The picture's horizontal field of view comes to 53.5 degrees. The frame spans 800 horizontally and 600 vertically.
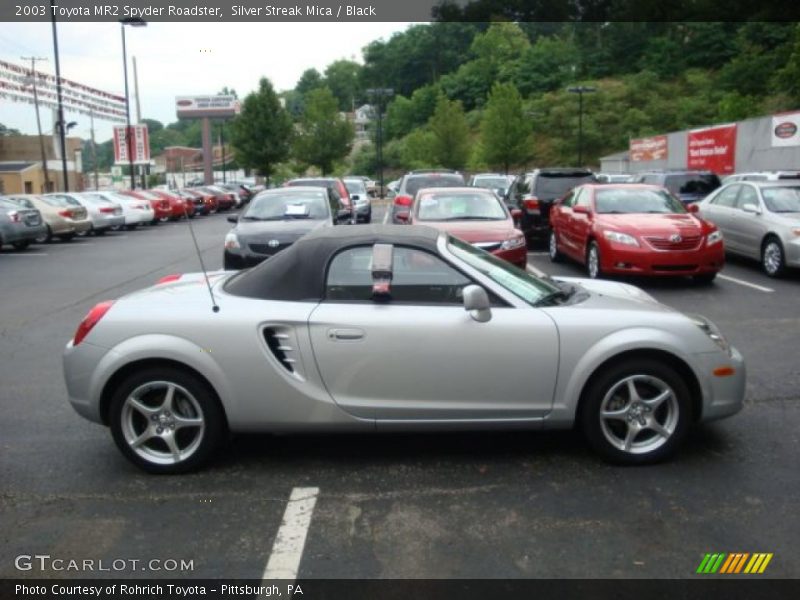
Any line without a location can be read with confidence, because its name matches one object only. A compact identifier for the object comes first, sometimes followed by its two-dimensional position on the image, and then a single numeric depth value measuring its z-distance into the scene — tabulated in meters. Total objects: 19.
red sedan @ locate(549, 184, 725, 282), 11.31
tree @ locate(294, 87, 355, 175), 60.84
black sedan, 11.80
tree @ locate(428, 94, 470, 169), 61.69
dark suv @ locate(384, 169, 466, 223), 18.39
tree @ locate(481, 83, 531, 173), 57.28
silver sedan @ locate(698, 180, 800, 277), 12.11
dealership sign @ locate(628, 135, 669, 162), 42.03
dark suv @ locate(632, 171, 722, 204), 19.23
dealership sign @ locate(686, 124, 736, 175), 31.88
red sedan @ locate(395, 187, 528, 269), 11.11
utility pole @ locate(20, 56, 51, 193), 46.03
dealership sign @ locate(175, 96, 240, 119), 78.62
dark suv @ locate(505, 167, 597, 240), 16.94
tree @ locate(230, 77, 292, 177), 58.25
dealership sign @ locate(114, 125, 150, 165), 48.72
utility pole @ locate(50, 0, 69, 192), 29.77
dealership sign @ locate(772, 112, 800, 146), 26.72
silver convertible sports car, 4.60
